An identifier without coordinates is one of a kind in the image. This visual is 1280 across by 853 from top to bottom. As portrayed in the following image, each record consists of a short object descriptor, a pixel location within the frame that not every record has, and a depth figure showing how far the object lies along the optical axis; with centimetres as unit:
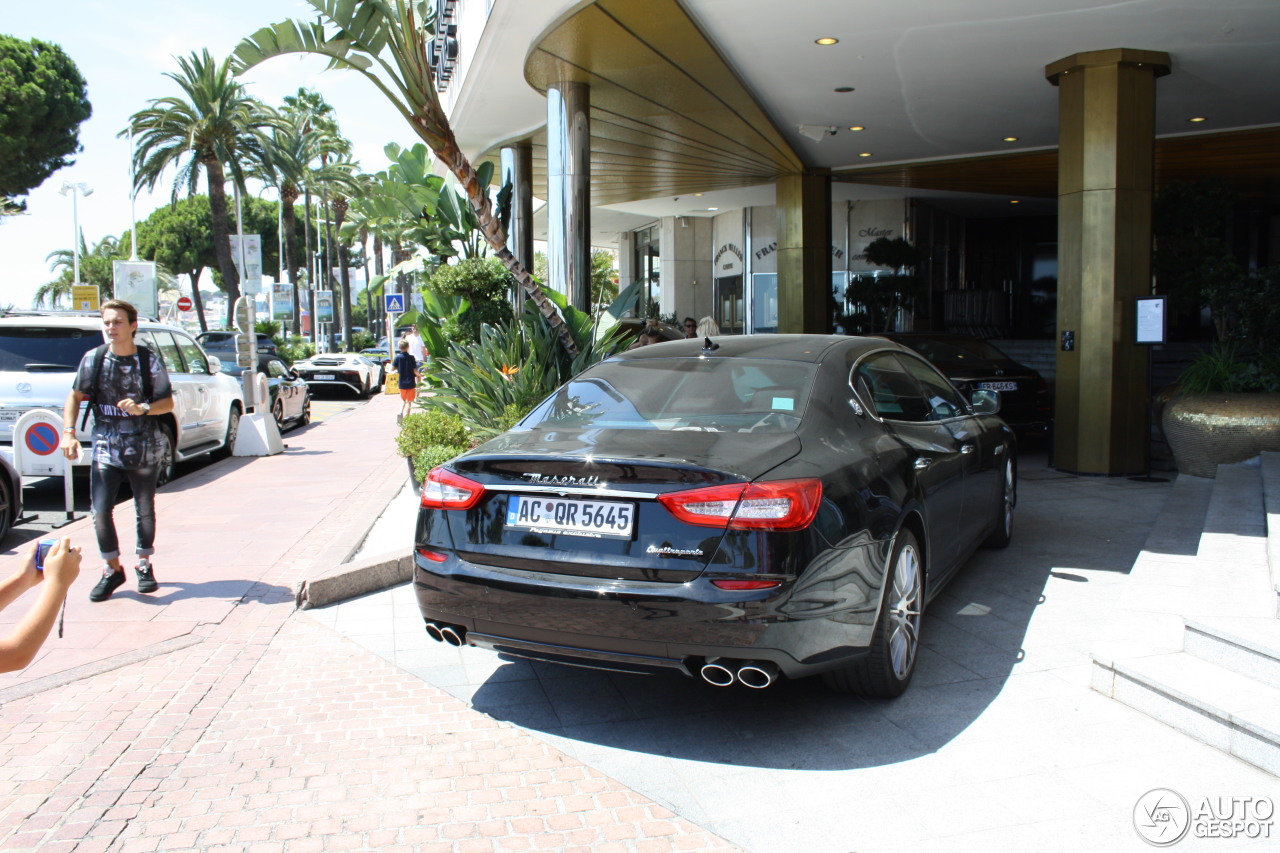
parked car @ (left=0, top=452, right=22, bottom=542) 743
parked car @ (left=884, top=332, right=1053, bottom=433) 1105
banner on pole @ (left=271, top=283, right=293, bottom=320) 4403
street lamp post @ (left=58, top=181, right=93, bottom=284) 3256
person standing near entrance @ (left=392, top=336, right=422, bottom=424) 1862
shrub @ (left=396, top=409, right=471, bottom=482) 839
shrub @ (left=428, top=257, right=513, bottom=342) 1082
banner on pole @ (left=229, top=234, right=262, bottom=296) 3325
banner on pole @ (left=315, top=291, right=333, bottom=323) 5425
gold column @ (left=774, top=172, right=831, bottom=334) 1942
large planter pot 867
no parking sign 763
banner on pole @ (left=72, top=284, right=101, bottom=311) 2589
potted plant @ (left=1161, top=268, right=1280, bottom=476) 875
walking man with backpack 585
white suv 928
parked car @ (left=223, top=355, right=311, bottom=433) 1584
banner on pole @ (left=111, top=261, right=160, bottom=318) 2706
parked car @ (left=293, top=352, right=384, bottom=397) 2570
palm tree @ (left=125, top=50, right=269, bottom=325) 2992
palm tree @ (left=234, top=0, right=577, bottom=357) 783
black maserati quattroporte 332
